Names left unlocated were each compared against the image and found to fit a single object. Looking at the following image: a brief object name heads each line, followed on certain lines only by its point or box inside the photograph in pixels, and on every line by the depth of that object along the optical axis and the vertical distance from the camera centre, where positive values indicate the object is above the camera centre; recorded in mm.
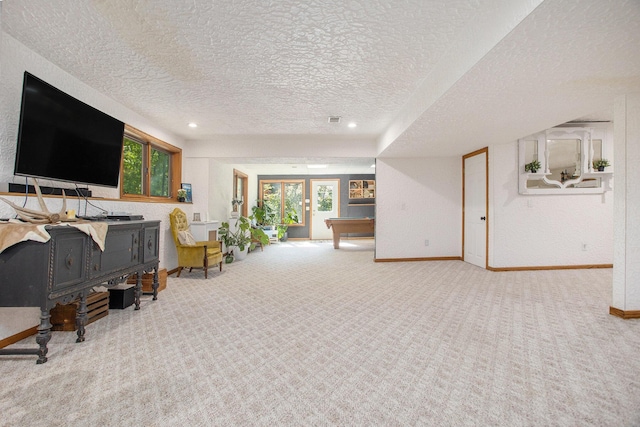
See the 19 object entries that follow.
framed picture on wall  10102 +1038
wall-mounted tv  2150 +664
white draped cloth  1809 -134
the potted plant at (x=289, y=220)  9702 -119
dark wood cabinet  1886 -434
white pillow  4480 -388
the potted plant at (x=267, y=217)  8942 -46
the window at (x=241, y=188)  7773 +835
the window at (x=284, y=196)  9961 +737
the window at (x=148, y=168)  4066 +773
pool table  7664 -205
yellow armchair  4410 -559
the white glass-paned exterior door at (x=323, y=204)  10039 +480
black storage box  3047 -914
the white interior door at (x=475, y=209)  5161 +207
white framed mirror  4832 +1076
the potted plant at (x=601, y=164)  4766 +994
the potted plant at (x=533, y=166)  4777 +939
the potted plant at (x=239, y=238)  5852 -508
